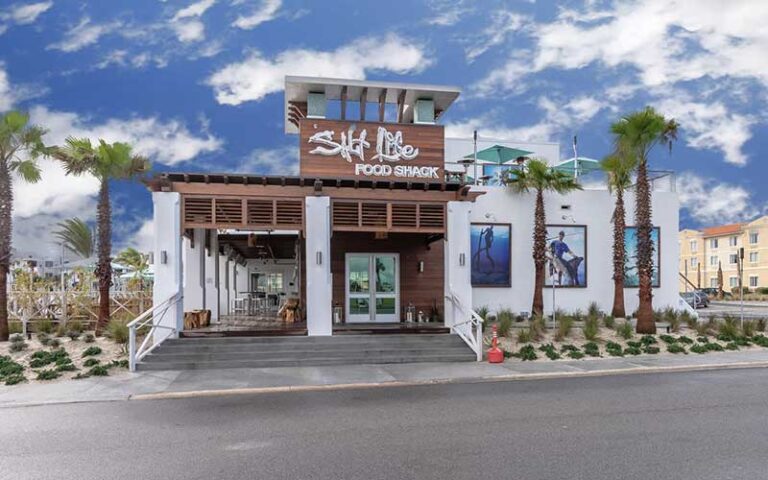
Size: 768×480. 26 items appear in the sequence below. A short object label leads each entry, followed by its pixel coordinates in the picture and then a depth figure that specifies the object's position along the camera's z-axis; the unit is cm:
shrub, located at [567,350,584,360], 1537
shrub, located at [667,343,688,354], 1621
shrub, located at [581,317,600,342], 1683
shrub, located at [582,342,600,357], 1565
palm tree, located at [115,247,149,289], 2858
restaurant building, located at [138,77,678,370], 1566
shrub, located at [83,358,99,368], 1355
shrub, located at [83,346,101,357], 1457
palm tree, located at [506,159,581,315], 2058
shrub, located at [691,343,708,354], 1633
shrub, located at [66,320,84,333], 1722
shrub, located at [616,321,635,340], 1722
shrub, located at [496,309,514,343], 1689
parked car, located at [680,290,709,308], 3784
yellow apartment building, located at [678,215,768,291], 7206
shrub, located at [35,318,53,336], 1750
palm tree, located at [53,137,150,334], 1697
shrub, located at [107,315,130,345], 1534
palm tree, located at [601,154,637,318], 2010
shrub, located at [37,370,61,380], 1255
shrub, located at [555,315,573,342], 1677
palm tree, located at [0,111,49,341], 1669
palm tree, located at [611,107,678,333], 1783
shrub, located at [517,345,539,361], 1501
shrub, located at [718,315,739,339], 1814
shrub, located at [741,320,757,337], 1844
